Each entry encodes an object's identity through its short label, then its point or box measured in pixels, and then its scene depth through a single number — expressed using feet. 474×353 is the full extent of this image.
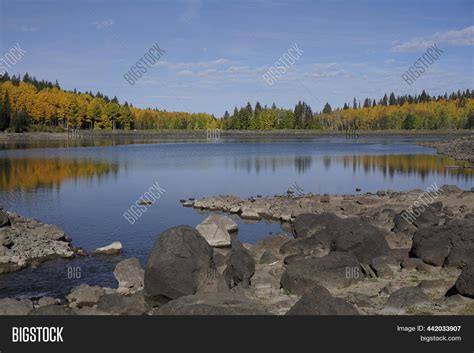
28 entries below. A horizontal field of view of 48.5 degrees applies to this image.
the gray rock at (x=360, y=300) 46.24
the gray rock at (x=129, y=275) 60.29
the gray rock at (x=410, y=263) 59.26
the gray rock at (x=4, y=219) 84.50
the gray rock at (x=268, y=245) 73.05
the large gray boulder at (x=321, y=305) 38.24
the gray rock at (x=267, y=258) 67.05
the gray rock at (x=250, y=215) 107.11
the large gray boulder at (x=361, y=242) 60.90
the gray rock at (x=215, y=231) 82.53
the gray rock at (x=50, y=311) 43.24
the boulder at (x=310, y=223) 78.48
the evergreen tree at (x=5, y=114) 438.40
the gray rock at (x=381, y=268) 55.98
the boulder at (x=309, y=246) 67.82
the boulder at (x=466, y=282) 45.65
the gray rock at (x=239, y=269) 56.29
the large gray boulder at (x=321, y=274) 51.85
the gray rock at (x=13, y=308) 45.52
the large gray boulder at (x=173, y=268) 50.80
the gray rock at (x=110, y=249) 77.82
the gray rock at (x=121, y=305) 48.59
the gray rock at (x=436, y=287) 49.35
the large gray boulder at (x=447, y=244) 57.67
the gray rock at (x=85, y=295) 55.01
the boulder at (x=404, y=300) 43.96
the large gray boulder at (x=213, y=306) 39.32
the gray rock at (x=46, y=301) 53.72
